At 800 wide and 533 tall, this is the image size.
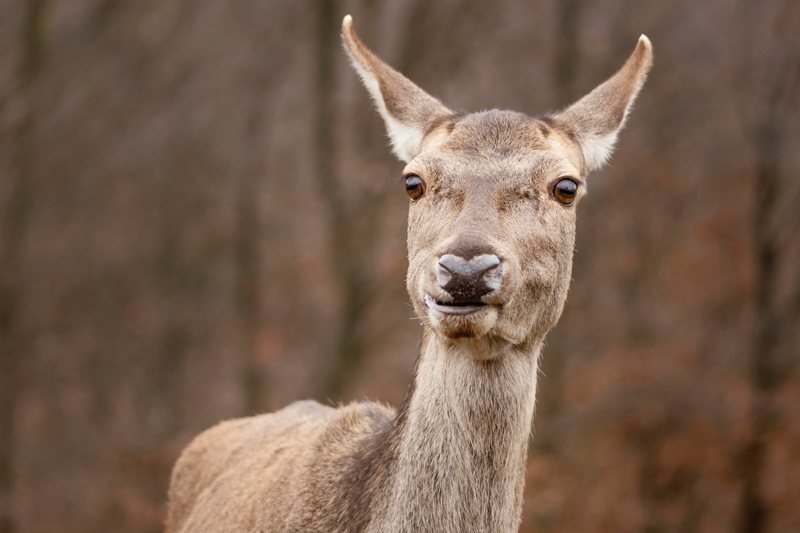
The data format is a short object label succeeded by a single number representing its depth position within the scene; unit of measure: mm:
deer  6418
